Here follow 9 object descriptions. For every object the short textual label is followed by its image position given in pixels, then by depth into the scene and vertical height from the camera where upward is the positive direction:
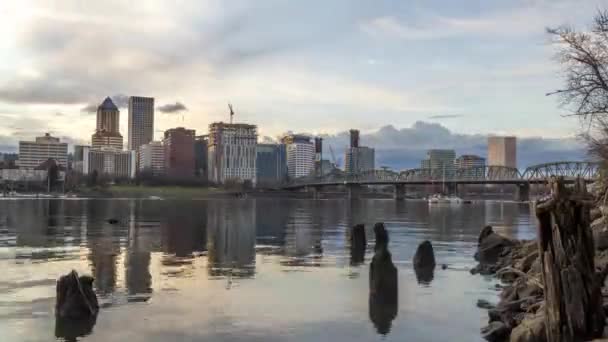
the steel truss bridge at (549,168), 181.44 +5.35
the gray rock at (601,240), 24.03 -1.95
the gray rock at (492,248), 42.15 -4.18
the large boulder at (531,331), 16.61 -3.79
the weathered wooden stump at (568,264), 15.12 -1.85
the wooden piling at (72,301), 22.83 -4.26
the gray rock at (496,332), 20.11 -4.61
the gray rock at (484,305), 25.58 -4.77
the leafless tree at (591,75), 25.72 +4.51
